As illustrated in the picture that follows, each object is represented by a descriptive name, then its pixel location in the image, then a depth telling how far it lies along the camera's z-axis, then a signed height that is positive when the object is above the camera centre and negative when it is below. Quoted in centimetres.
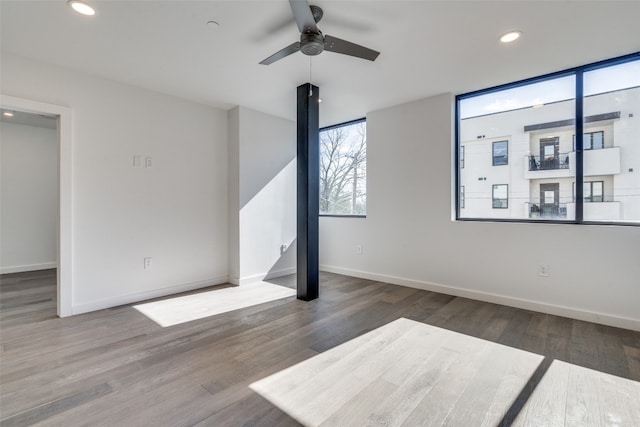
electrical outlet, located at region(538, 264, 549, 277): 309 -64
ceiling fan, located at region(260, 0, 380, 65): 192 +128
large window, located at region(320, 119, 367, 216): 480 +74
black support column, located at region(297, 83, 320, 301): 351 +25
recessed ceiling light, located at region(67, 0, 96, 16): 205 +150
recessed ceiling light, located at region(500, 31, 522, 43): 238 +149
